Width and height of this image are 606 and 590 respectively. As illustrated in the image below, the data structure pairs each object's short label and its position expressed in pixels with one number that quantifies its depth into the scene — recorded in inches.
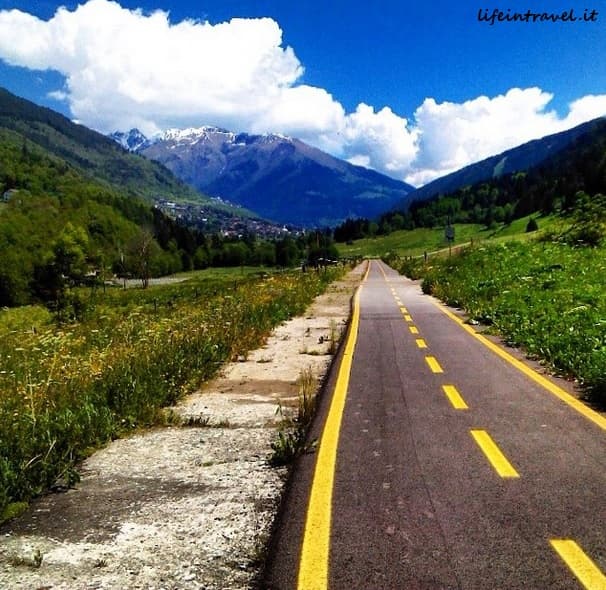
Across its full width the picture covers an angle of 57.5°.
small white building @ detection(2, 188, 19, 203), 7614.2
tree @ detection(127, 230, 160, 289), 4630.9
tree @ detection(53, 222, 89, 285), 3184.1
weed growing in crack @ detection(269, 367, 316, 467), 204.5
